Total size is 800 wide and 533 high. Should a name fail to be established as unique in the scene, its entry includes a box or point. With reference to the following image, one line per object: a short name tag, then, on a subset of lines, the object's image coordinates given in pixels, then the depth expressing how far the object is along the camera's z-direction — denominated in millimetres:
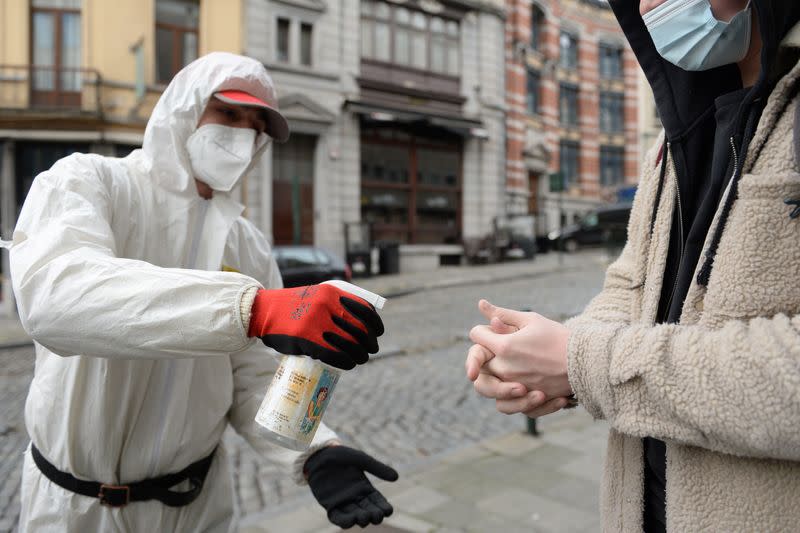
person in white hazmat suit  1302
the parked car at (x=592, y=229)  22062
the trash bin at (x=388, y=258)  18094
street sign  18391
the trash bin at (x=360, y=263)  16922
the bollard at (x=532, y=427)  4758
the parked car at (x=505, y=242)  20828
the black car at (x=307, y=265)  12109
